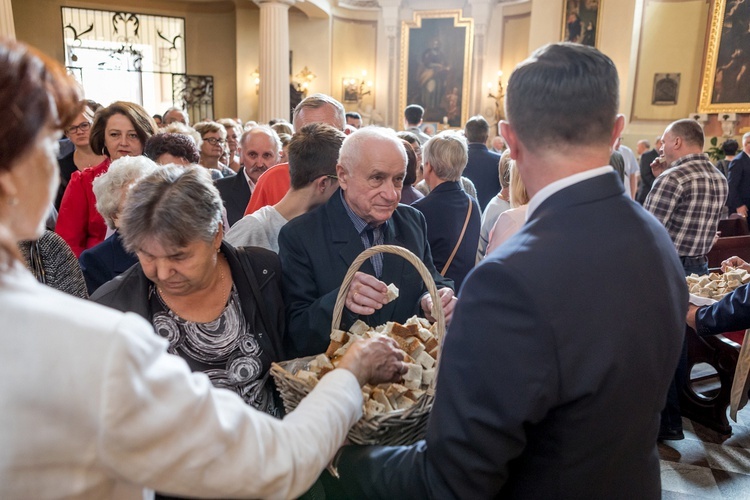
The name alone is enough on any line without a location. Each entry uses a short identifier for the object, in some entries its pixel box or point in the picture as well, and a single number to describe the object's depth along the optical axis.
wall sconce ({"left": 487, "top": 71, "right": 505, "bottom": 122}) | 15.81
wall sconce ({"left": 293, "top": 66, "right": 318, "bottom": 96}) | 15.71
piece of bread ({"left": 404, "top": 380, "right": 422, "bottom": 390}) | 1.75
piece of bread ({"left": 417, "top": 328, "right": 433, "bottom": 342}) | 1.89
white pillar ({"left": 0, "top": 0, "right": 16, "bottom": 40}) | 7.60
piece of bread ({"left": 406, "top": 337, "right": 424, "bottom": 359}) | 1.83
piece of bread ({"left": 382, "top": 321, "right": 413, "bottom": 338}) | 1.86
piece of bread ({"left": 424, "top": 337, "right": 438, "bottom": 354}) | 1.89
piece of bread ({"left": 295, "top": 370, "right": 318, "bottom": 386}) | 1.63
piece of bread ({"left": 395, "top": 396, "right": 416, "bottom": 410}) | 1.67
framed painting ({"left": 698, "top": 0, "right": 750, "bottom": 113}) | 12.09
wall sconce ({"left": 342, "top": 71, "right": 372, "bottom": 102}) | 16.57
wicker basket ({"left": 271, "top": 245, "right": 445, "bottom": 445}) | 1.52
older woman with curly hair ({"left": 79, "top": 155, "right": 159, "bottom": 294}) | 2.51
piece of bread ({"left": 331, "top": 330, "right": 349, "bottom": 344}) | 1.84
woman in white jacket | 0.83
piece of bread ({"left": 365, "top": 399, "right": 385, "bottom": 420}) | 1.56
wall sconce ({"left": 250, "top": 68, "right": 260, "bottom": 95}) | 15.05
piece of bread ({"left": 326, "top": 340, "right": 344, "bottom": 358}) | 1.83
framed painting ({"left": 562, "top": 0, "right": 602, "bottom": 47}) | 13.02
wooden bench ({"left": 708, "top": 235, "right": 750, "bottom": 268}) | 5.11
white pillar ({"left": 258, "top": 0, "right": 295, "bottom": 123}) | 13.12
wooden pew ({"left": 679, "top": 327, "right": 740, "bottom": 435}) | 3.86
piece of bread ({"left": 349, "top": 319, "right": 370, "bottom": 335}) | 1.94
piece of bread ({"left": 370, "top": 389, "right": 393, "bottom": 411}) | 1.62
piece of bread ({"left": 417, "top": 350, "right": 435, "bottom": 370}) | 1.81
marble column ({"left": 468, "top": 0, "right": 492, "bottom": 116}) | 15.93
